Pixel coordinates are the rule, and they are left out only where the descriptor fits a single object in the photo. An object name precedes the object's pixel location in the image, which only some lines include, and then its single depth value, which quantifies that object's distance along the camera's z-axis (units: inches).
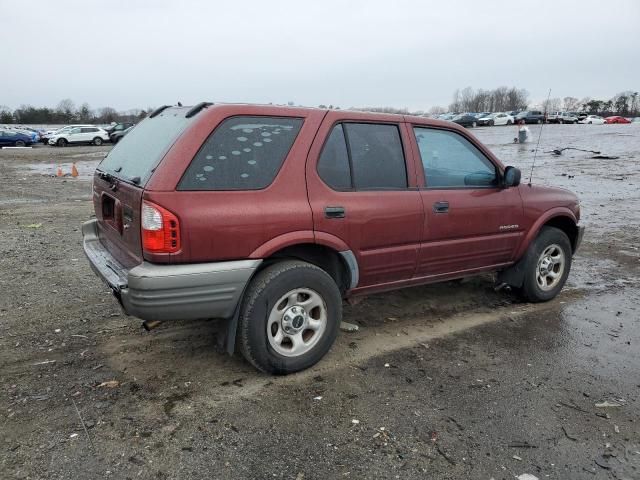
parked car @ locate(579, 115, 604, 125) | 2564.0
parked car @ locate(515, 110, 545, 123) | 2236.7
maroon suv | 125.4
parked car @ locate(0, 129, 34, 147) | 1448.1
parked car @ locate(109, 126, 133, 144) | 1402.4
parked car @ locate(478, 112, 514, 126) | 2283.2
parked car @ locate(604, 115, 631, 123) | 2635.3
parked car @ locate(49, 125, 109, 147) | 1471.5
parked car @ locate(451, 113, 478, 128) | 2177.8
